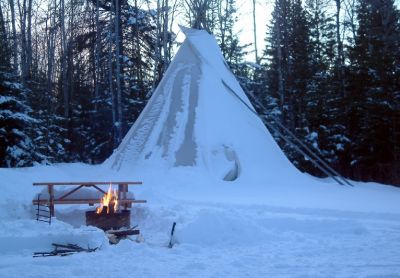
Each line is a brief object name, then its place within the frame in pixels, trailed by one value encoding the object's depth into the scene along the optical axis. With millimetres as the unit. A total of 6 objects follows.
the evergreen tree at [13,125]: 15883
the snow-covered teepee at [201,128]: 13141
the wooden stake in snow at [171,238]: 6351
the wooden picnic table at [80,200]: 8469
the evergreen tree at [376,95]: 18547
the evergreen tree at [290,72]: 22188
